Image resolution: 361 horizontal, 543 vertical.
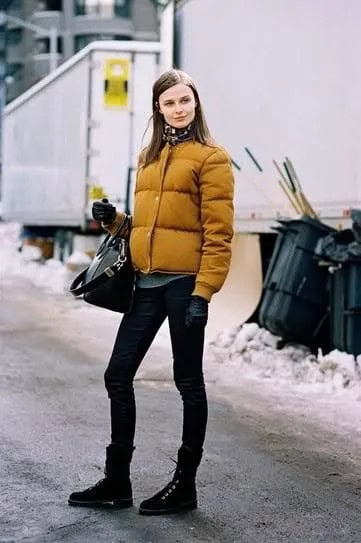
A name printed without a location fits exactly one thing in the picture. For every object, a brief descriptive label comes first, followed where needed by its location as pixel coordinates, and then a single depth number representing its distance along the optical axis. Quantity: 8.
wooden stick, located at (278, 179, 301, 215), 10.05
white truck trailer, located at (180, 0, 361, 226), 9.07
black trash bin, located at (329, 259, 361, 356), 8.52
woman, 4.45
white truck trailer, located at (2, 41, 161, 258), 17.16
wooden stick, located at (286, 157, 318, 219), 9.67
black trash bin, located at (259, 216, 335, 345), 9.26
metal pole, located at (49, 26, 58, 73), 35.28
